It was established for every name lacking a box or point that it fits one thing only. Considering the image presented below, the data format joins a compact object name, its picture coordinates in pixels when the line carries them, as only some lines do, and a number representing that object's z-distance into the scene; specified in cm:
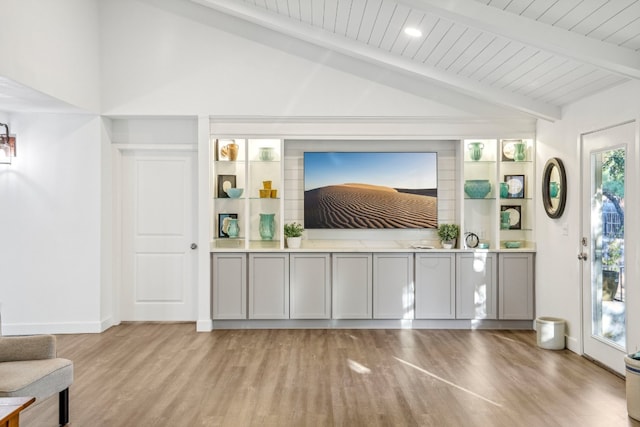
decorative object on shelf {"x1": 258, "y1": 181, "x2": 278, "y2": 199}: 610
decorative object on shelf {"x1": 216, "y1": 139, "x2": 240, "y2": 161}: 607
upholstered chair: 298
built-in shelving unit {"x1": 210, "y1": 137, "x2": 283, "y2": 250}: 607
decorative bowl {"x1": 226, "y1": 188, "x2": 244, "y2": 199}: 600
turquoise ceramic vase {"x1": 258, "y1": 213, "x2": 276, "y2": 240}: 608
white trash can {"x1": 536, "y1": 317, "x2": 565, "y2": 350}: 502
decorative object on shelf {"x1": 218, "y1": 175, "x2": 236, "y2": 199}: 612
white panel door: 621
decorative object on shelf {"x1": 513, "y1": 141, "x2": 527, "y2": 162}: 604
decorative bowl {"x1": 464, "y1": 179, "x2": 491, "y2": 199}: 601
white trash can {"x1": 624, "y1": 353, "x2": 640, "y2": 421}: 335
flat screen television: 623
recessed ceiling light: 448
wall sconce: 554
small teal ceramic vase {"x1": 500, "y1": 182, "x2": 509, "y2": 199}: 605
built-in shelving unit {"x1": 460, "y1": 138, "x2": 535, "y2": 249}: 602
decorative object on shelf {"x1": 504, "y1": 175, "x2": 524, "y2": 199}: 606
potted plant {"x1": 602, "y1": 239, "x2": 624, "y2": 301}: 432
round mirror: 513
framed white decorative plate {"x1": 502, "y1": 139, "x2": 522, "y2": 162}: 609
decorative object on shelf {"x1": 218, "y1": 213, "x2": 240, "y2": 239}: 610
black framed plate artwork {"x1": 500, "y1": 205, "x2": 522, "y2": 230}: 609
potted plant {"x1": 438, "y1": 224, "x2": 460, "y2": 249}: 598
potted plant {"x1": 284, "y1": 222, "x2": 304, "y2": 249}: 595
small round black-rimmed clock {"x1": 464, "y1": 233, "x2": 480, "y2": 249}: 596
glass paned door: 425
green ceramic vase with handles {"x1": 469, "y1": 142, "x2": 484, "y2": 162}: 606
